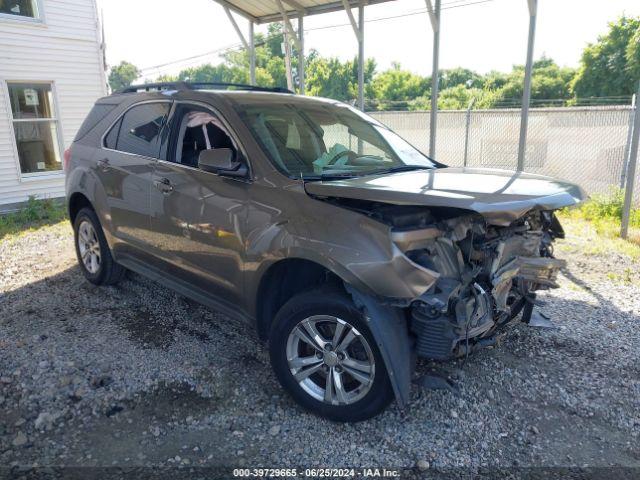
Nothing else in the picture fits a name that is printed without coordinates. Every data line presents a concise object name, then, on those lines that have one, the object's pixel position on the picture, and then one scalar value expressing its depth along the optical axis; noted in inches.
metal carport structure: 255.6
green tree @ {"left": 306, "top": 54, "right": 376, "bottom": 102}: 2534.4
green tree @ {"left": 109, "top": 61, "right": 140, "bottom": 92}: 3944.4
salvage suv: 111.8
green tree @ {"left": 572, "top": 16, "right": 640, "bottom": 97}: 1606.8
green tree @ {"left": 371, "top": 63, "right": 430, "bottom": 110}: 2546.8
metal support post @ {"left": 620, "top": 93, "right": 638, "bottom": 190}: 321.1
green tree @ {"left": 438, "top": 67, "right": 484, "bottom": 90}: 2866.6
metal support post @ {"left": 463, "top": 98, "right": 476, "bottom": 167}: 413.1
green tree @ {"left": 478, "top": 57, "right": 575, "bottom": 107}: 2035.2
